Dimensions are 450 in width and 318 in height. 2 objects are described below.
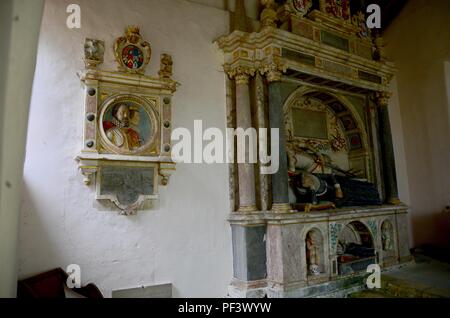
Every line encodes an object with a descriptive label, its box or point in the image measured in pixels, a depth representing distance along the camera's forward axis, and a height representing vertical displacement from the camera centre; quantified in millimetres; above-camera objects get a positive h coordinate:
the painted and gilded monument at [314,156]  3809 +736
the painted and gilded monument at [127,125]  3279 +879
